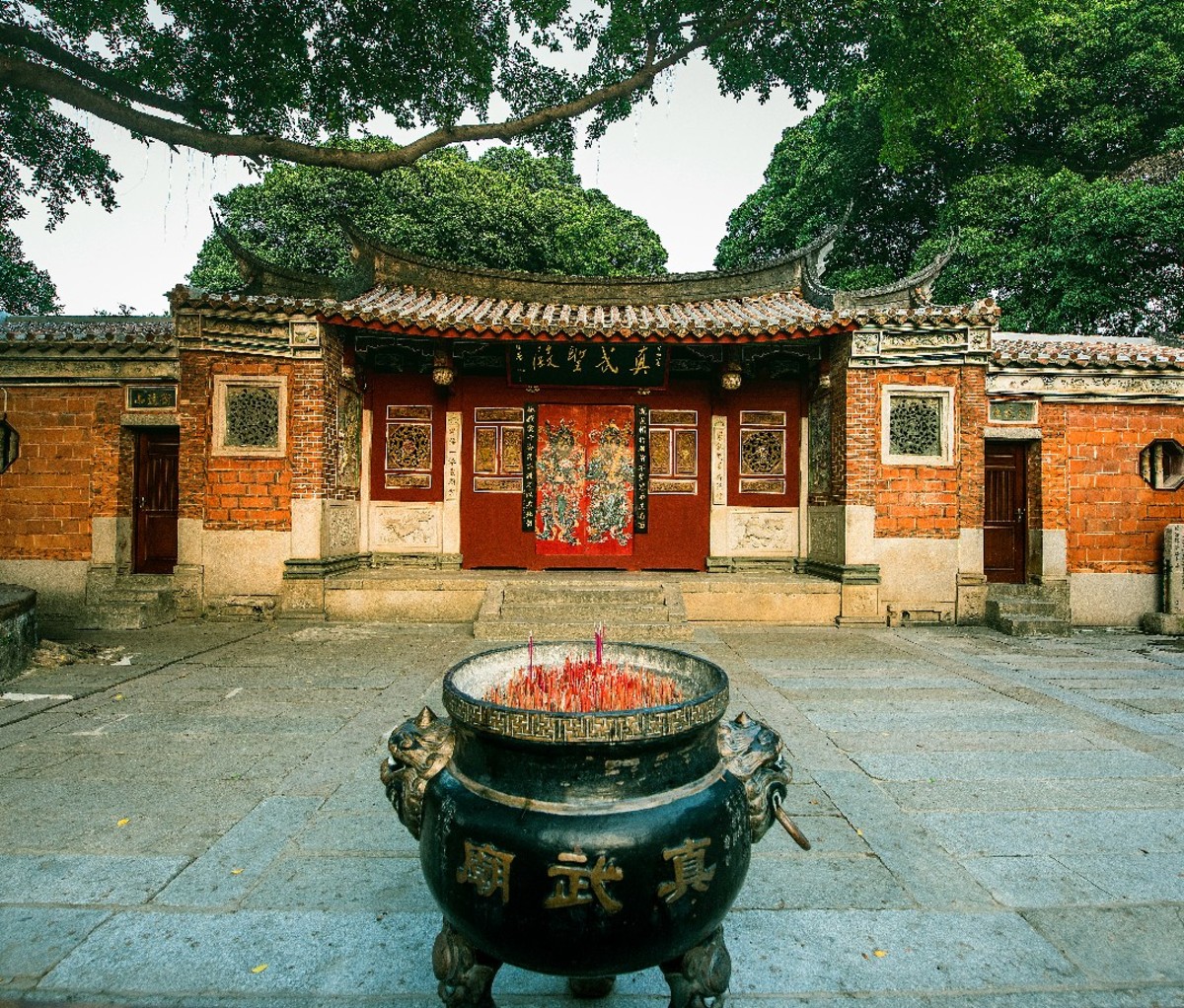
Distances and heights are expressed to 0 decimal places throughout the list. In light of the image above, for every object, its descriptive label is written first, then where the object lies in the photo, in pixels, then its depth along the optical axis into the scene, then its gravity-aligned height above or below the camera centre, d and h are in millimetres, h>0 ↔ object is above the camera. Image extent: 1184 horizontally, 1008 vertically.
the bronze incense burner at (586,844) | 1417 -760
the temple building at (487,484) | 7715 +606
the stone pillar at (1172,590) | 7746 -914
